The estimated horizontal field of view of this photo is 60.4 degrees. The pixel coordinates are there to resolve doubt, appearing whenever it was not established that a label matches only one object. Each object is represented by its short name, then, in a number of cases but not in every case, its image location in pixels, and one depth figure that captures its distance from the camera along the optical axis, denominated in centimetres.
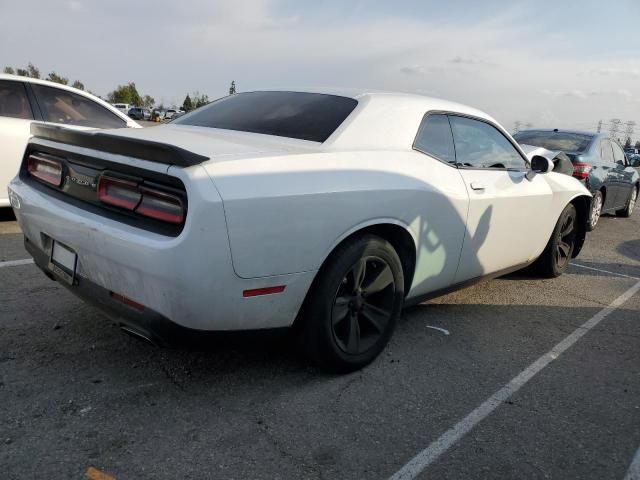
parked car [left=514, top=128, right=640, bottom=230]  783
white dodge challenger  221
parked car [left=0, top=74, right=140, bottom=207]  561
